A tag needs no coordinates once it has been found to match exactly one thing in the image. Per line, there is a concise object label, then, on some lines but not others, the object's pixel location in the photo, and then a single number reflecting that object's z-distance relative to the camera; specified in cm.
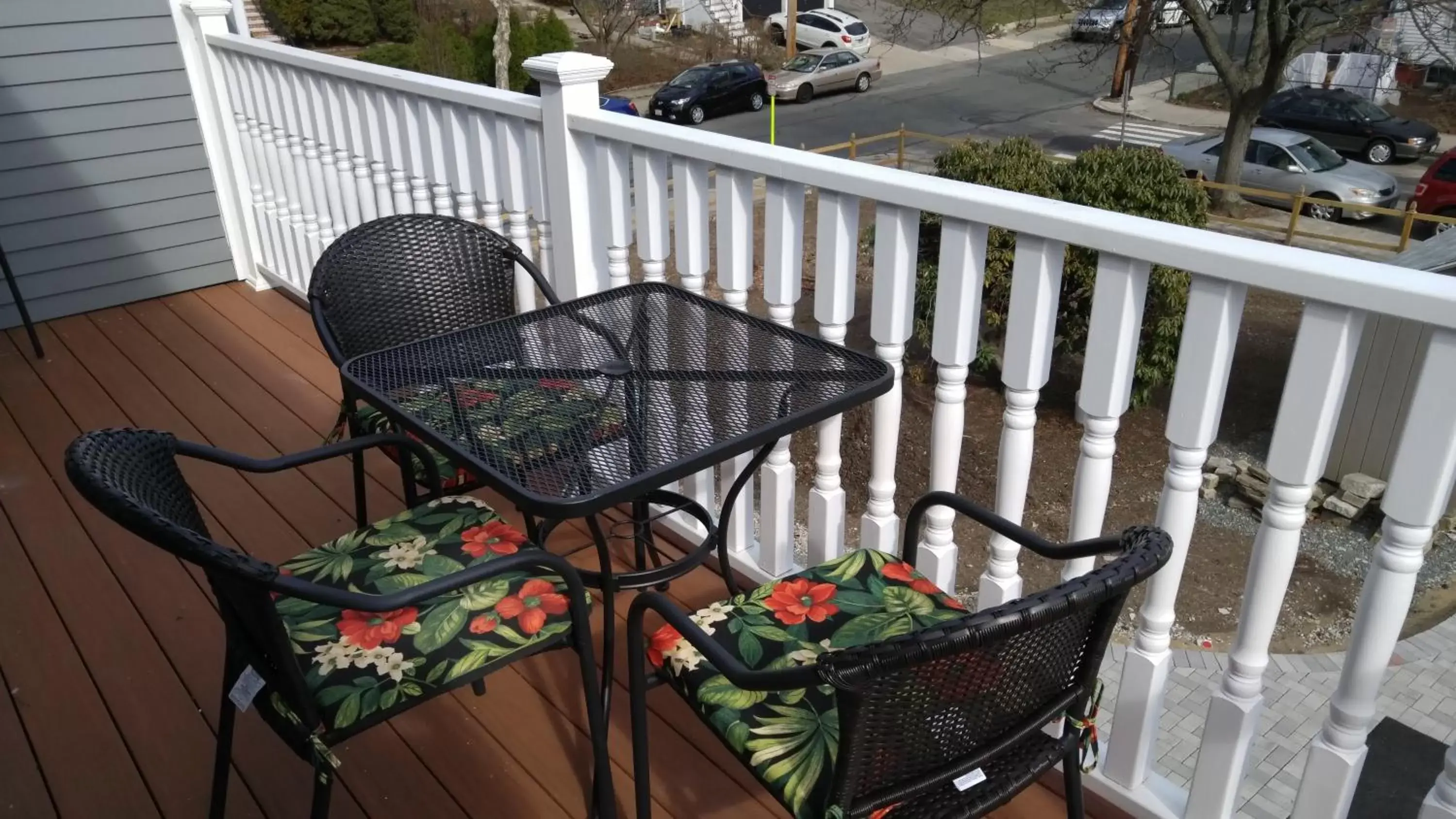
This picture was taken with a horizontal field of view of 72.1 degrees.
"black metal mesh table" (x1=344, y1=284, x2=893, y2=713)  151
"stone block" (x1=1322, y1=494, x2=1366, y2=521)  779
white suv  2800
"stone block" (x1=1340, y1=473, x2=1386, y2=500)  774
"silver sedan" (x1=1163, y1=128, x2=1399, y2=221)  1545
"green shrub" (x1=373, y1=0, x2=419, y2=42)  2348
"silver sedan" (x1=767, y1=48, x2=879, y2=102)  2389
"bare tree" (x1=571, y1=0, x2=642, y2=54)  2398
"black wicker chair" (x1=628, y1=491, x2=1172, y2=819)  103
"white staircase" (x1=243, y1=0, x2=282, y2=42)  2198
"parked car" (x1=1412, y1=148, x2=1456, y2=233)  1390
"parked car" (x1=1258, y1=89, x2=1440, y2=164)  1916
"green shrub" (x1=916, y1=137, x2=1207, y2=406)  820
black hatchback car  2098
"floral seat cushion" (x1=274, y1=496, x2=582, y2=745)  144
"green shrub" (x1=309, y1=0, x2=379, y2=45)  2256
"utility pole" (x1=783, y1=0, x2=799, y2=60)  2723
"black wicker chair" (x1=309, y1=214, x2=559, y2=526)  226
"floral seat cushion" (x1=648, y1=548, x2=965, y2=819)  130
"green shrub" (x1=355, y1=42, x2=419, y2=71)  2129
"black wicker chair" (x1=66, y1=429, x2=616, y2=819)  124
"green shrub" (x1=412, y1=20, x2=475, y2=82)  2155
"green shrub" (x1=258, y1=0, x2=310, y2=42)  2230
